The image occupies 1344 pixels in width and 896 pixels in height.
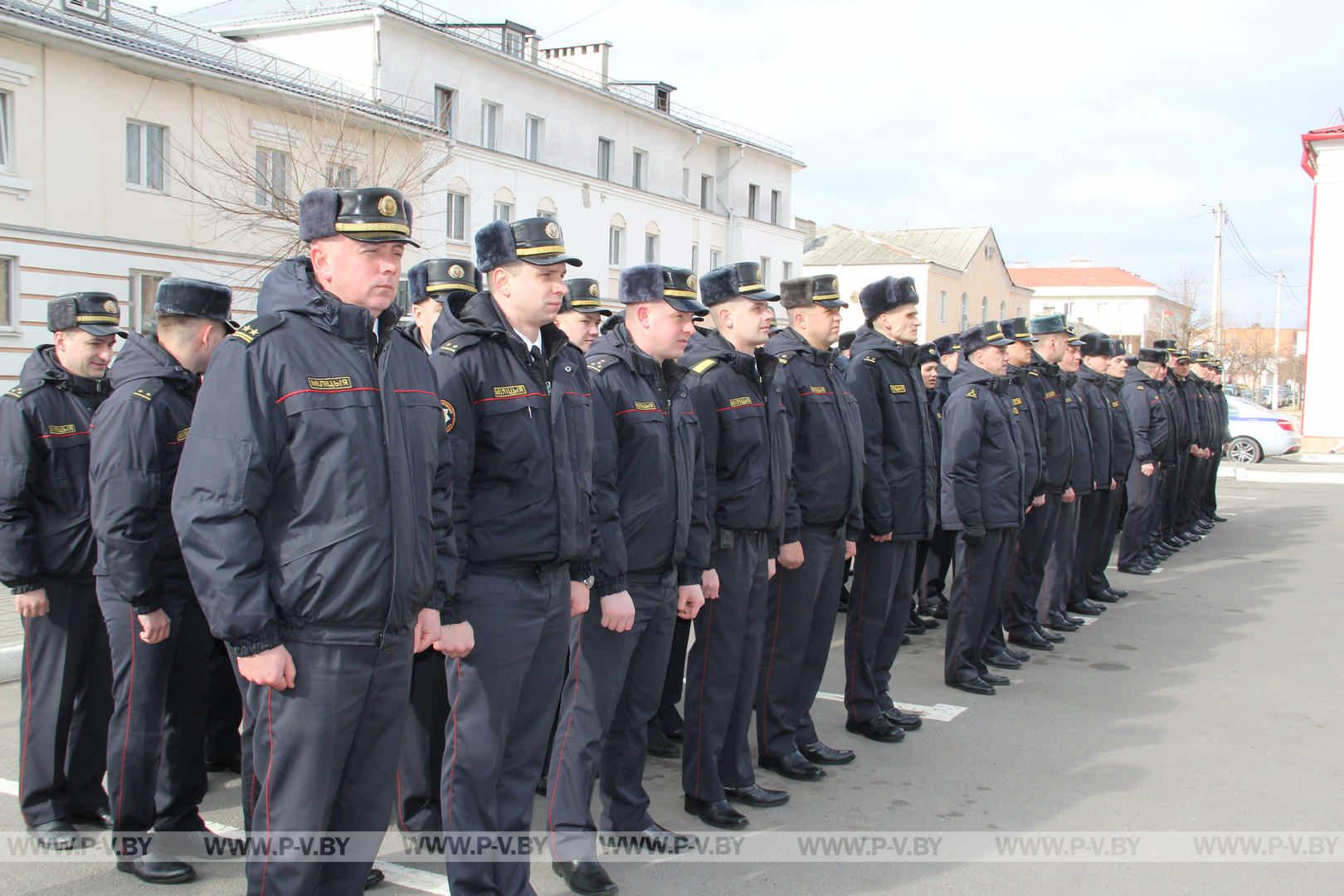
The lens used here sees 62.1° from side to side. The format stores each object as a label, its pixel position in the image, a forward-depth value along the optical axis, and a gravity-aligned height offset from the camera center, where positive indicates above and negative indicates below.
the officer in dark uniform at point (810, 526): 5.61 -0.72
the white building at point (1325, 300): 33.62 +3.11
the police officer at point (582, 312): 6.37 +0.37
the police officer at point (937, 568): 9.87 -1.62
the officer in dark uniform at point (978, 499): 7.24 -0.71
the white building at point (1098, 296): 105.94 +9.53
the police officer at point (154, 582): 4.20 -0.85
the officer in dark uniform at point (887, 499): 6.30 -0.63
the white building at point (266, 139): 21.17 +5.50
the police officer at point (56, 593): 4.67 -1.00
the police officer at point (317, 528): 3.01 -0.44
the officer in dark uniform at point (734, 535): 5.05 -0.70
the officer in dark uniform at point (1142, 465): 12.29 -0.76
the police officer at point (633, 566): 4.29 -0.75
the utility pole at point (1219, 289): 42.47 +4.22
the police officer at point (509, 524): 3.75 -0.51
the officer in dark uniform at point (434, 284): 6.21 +0.50
